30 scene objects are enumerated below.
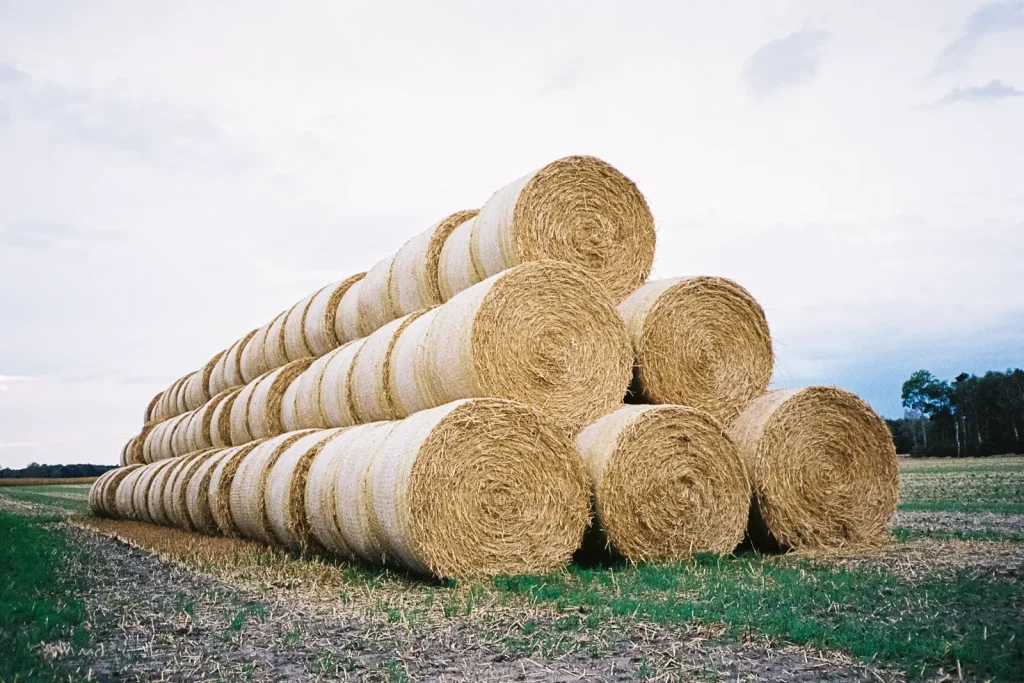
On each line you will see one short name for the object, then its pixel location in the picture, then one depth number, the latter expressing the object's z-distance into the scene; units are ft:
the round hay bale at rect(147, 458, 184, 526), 40.88
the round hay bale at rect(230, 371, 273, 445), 39.29
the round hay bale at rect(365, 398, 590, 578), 19.40
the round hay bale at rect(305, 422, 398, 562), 21.45
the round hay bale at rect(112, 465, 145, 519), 48.96
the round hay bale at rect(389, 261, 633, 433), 22.08
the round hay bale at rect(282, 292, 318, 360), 40.63
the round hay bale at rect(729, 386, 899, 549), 24.63
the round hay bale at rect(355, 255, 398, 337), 32.81
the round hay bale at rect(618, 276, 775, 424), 25.36
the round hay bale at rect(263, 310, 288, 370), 42.60
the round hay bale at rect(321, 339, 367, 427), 29.14
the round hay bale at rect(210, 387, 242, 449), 42.15
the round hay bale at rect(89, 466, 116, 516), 53.57
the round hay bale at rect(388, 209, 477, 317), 30.04
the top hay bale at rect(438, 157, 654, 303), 25.63
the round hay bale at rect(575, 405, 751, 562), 21.80
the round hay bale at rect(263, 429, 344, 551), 26.03
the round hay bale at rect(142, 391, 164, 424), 73.03
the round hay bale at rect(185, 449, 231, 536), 34.96
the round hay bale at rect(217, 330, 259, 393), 48.80
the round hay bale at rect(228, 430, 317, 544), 28.86
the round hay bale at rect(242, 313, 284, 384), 44.70
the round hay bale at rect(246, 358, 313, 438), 36.86
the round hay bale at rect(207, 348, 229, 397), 51.70
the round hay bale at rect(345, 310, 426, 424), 26.43
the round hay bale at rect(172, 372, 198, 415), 59.98
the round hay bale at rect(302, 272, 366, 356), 38.27
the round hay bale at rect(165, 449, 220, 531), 37.86
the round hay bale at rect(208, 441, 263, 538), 32.55
